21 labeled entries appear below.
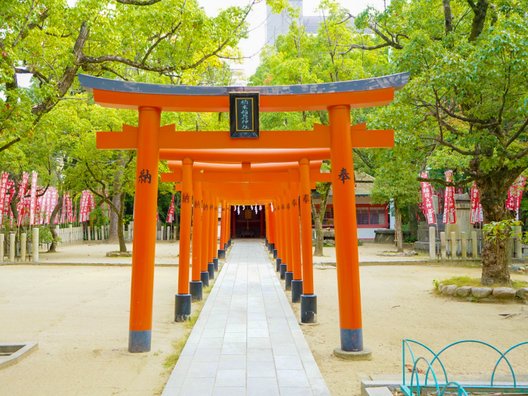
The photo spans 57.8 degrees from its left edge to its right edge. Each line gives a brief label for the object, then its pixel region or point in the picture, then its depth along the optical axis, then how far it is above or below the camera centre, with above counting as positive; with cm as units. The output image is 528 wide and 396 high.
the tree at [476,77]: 877 +280
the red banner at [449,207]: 2131 +74
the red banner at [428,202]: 2189 +98
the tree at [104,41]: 861 +406
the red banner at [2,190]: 2169 +166
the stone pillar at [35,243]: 2152 -75
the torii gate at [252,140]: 673 +126
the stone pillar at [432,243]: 2114 -87
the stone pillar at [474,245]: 2134 -98
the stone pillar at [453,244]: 2086 -93
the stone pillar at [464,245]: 2110 -96
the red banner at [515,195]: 1947 +117
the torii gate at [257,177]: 1133 +122
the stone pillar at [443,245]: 2149 -98
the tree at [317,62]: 1923 +687
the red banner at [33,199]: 2241 +128
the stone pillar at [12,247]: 2161 -95
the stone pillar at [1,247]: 2128 -93
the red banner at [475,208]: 2148 +69
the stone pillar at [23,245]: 2207 -86
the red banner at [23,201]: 2323 +125
